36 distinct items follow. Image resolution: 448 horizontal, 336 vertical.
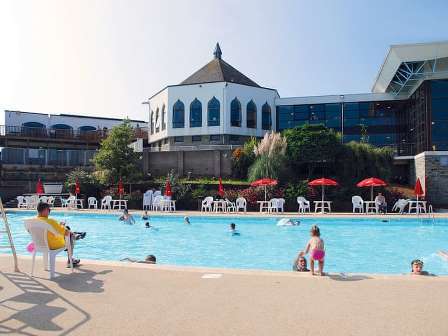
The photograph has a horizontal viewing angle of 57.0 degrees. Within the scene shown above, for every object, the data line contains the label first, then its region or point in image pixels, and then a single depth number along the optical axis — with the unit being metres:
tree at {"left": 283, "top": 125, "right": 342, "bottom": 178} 22.23
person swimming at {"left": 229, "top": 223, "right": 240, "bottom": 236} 14.01
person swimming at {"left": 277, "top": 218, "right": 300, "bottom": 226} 15.18
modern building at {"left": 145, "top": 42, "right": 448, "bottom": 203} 26.79
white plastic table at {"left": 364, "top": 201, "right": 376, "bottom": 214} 18.22
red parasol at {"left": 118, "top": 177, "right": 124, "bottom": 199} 20.82
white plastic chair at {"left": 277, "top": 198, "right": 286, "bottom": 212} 19.02
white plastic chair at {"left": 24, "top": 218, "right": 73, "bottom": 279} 5.46
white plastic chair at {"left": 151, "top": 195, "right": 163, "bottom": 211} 20.38
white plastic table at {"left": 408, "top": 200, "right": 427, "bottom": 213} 17.45
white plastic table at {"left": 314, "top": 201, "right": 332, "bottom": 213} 18.48
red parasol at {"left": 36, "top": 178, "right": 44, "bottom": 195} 21.36
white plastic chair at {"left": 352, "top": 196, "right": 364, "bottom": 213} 18.68
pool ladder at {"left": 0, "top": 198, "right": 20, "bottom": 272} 5.57
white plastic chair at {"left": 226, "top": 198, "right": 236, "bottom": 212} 19.42
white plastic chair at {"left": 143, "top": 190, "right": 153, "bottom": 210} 20.97
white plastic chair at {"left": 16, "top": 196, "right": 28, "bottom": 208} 21.98
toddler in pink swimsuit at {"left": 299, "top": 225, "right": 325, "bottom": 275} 5.75
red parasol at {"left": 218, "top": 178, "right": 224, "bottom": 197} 20.41
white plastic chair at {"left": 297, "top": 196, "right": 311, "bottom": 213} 18.94
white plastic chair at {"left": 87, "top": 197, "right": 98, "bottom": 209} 21.41
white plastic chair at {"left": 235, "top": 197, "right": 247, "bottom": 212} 19.36
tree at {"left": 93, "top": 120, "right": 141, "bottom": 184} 23.41
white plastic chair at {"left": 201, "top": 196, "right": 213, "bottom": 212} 19.59
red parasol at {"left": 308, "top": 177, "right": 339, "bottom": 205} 18.56
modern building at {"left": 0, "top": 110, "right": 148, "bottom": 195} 28.27
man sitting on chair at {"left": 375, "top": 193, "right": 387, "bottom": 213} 18.17
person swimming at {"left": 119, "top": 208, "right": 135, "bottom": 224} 15.93
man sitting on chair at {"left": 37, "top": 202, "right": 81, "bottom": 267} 5.53
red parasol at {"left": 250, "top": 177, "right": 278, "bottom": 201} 18.77
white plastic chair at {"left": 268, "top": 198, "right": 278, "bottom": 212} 18.86
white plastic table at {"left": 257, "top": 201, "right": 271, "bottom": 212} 18.94
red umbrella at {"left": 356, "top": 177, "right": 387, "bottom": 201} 18.08
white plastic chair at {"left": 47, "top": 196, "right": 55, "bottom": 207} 21.94
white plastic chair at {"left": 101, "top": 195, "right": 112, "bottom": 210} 20.52
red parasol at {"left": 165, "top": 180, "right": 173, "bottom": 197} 19.61
